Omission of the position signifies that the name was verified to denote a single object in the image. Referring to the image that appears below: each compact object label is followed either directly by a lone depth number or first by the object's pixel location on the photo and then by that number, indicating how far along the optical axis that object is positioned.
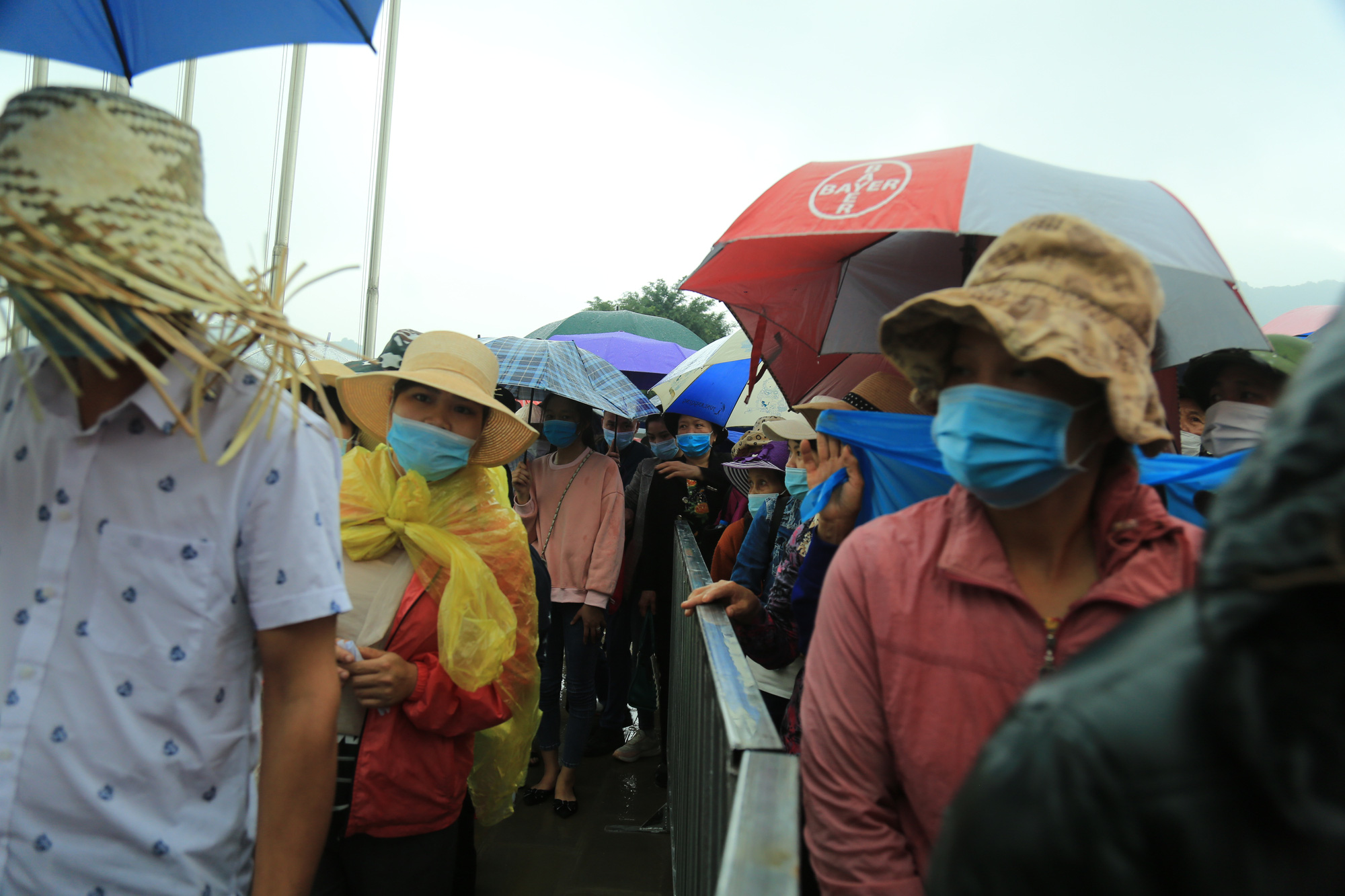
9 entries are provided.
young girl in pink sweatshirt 4.40
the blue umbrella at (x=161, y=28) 2.00
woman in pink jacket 1.25
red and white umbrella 2.10
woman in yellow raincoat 2.15
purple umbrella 8.45
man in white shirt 1.07
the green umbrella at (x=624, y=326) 11.10
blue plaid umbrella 4.24
